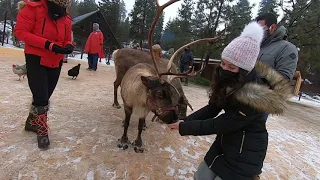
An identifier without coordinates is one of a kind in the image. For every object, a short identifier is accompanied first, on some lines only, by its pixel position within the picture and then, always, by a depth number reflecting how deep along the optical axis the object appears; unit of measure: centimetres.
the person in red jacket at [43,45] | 222
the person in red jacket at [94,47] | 836
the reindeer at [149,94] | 240
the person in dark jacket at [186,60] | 881
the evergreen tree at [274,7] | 1119
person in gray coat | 248
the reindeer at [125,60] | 404
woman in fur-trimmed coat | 158
